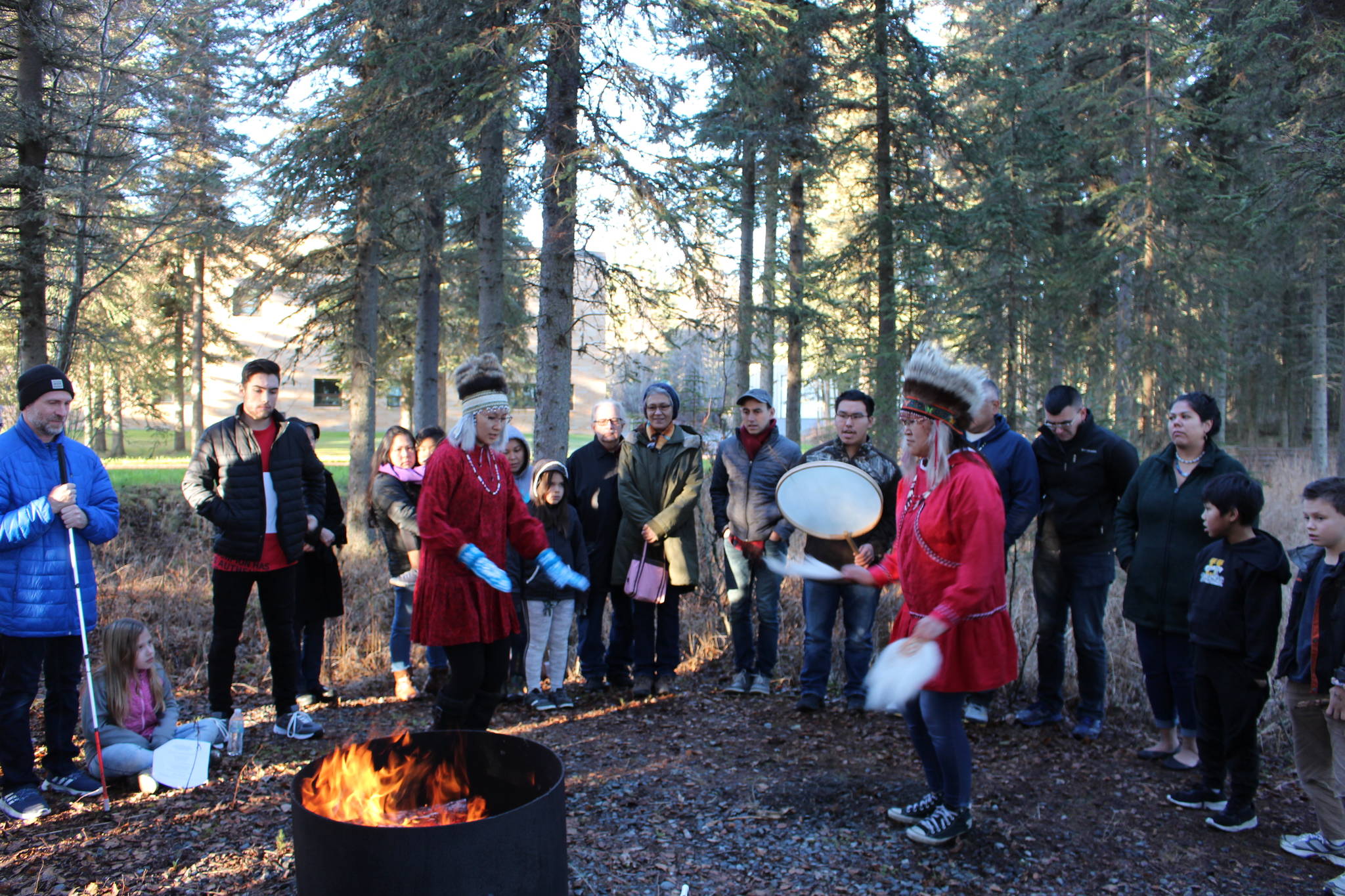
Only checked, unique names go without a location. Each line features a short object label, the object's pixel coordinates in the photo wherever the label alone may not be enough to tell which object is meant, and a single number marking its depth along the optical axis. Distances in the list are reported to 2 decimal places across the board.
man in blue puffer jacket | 4.29
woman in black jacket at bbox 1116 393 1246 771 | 4.96
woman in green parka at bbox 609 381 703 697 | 6.54
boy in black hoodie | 4.21
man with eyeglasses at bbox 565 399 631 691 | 6.75
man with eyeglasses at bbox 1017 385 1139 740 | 5.62
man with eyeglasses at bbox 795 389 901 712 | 6.11
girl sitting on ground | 4.62
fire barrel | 2.61
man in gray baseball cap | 6.46
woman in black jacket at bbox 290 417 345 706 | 6.14
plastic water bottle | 5.07
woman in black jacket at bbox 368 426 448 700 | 6.43
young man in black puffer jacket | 5.18
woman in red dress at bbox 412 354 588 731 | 4.32
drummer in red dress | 3.69
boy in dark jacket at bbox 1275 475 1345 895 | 3.79
